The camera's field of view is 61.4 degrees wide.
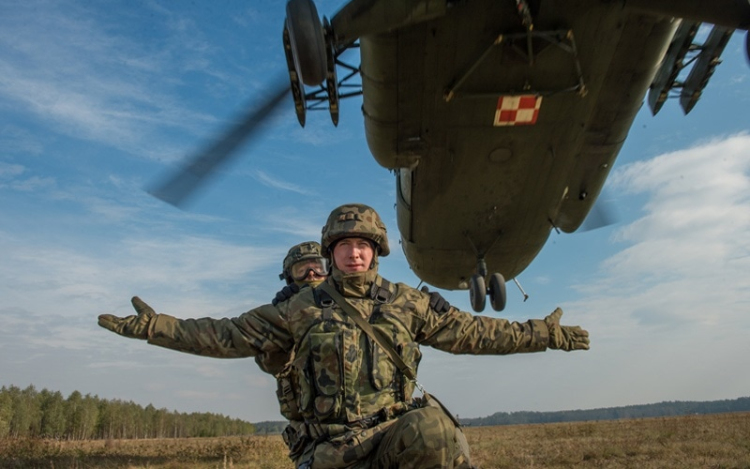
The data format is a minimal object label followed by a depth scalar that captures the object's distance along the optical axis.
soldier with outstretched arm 3.04
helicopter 5.75
